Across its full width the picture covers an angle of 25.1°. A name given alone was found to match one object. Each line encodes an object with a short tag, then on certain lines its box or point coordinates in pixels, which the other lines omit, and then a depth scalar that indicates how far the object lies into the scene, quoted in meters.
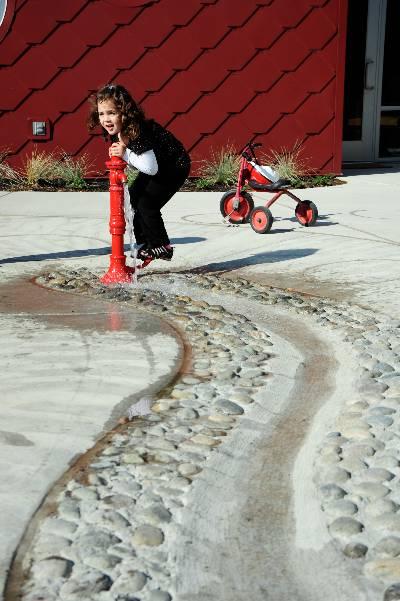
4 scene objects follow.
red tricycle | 7.74
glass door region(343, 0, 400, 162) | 14.85
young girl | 5.66
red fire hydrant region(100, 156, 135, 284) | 5.83
